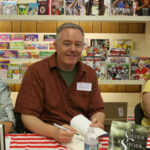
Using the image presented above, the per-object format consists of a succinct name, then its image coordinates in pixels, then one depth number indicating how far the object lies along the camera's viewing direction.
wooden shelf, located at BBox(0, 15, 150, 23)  2.69
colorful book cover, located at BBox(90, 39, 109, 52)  2.95
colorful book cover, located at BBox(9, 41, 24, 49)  2.91
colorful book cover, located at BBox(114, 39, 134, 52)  3.04
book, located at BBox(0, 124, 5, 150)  0.91
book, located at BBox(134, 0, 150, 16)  2.72
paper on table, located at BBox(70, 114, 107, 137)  1.32
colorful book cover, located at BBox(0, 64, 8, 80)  2.82
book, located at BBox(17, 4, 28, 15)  2.69
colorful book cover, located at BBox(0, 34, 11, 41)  3.00
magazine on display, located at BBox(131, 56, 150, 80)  2.80
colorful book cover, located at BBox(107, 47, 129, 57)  2.77
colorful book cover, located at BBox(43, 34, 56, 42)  3.10
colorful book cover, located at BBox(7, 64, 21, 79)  2.83
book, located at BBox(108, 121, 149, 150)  1.07
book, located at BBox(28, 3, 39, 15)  2.68
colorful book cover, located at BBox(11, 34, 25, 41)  2.98
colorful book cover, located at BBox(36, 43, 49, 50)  2.97
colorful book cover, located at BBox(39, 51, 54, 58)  2.88
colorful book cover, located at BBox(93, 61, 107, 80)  2.80
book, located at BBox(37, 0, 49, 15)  2.67
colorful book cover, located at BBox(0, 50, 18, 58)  2.84
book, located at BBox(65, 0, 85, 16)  2.67
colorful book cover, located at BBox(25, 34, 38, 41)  3.05
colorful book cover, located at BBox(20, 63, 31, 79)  2.84
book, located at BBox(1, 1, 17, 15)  2.65
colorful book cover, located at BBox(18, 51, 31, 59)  2.86
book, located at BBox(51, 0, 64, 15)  2.67
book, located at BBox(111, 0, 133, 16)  2.71
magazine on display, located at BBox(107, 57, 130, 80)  2.77
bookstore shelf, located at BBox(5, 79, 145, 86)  2.87
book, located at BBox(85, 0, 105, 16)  2.69
